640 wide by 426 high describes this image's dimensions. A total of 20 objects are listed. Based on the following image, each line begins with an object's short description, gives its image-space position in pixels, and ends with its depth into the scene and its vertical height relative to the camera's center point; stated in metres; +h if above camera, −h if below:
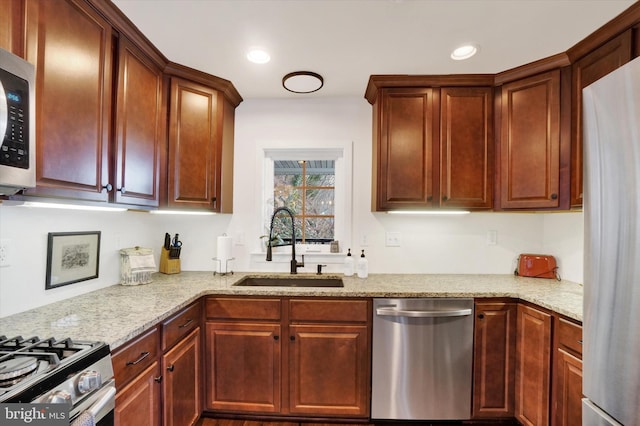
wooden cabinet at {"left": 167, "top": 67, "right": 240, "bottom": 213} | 1.99 +0.51
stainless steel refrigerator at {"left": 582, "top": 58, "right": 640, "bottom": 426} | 0.88 -0.10
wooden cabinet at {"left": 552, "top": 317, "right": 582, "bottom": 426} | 1.40 -0.80
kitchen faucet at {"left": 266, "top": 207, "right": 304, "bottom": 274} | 2.33 -0.32
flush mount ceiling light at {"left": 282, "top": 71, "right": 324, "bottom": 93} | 2.05 +1.02
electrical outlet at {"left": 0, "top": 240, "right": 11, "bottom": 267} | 1.28 -0.19
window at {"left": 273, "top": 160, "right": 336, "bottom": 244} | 2.60 +0.17
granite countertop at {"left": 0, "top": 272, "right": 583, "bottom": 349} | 1.18 -0.49
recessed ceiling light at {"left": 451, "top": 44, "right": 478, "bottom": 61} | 1.75 +1.06
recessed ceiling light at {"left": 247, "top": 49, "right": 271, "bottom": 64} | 1.79 +1.04
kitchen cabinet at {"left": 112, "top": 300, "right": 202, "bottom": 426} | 1.16 -0.79
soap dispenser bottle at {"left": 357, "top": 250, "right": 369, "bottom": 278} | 2.24 -0.41
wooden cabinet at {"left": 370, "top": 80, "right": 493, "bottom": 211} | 2.11 +0.52
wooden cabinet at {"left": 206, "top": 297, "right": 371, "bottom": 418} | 1.84 -0.92
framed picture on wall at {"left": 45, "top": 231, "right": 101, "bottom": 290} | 1.49 -0.26
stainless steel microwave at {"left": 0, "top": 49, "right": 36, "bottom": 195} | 0.86 +0.28
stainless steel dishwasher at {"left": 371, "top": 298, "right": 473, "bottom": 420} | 1.81 -0.92
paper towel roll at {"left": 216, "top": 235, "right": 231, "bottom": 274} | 2.25 -0.28
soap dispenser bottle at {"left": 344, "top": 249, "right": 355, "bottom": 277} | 2.30 -0.41
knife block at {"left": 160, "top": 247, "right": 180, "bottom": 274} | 2.30 -0.42
